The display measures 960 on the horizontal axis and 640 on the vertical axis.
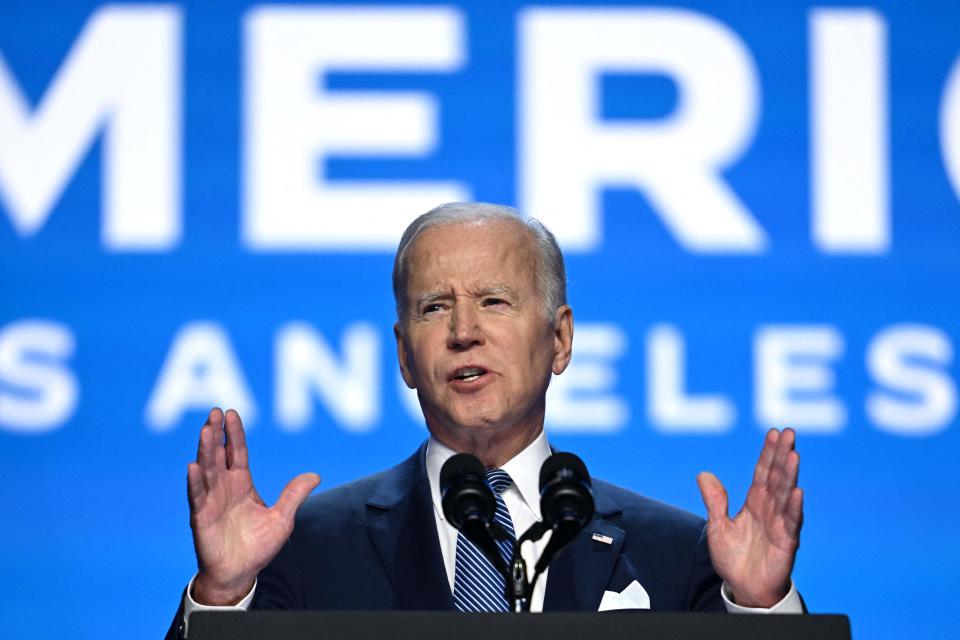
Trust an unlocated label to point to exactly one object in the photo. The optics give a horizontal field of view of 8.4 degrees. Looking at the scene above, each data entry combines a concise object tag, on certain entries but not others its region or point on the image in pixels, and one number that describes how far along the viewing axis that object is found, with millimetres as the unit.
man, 6198
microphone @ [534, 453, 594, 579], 5900
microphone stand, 5893
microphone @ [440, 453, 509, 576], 5909
